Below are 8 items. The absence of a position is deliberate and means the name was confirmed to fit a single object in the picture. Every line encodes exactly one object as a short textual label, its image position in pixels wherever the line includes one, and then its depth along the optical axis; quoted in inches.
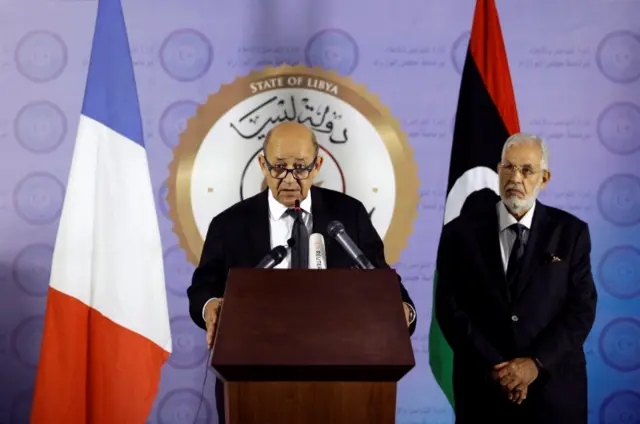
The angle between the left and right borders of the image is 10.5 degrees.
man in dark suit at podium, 404.5
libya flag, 431.3
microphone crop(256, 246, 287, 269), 389.1
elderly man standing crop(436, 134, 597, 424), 412.0
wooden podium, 378.4
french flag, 422.4
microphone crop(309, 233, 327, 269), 392.1
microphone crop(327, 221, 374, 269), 389.1
